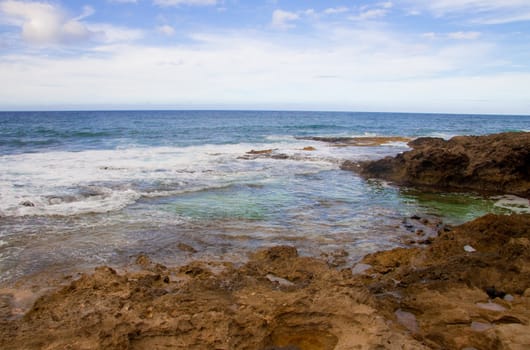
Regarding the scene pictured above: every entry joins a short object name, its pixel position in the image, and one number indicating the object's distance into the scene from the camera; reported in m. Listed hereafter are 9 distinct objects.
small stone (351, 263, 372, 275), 6.70
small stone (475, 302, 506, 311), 4.85
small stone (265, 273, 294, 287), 5.84
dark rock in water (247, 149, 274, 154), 24.44
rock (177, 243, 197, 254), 7.76
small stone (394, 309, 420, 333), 4.49
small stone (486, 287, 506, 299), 5.31
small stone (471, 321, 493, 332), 4.42
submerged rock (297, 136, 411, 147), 30.98
